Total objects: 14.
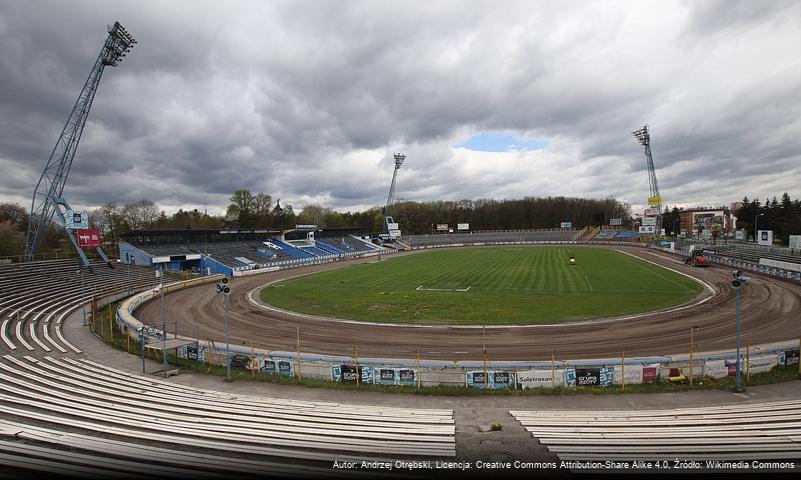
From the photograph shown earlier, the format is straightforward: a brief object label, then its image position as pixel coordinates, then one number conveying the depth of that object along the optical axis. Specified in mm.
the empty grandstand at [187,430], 7305
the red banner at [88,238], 43281
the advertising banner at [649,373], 16562
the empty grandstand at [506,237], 126200
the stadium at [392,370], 8898
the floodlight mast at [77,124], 48000
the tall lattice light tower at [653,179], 105694
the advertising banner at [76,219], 47188
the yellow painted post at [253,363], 18797
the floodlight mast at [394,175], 131275
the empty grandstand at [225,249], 59844
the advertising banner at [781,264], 43072
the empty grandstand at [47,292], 24727
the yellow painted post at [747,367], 16391
